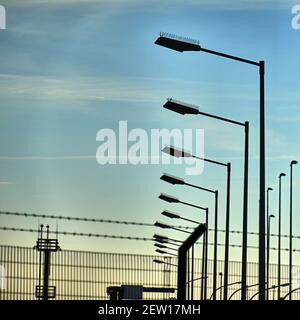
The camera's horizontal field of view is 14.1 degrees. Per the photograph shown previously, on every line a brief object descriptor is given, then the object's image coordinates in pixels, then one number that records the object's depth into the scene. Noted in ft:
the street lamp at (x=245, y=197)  156.97
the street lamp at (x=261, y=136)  121.39
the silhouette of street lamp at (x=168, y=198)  210.59
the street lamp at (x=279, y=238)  302.94
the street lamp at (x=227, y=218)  192.44
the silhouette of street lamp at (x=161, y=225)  256.62
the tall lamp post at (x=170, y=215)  239.30
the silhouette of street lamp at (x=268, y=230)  316.44
